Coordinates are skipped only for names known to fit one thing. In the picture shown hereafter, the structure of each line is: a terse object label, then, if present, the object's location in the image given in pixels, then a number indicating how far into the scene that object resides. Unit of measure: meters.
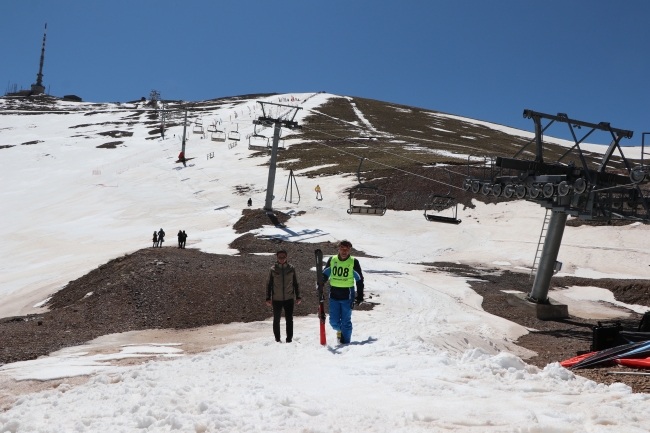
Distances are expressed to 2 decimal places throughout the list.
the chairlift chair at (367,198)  35.75
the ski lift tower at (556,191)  14.54
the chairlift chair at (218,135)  77.49
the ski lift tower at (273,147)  33.75
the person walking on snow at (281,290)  9.81
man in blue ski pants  9.55
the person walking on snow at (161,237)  28.24
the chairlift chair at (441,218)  22.12
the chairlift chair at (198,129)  81.86
